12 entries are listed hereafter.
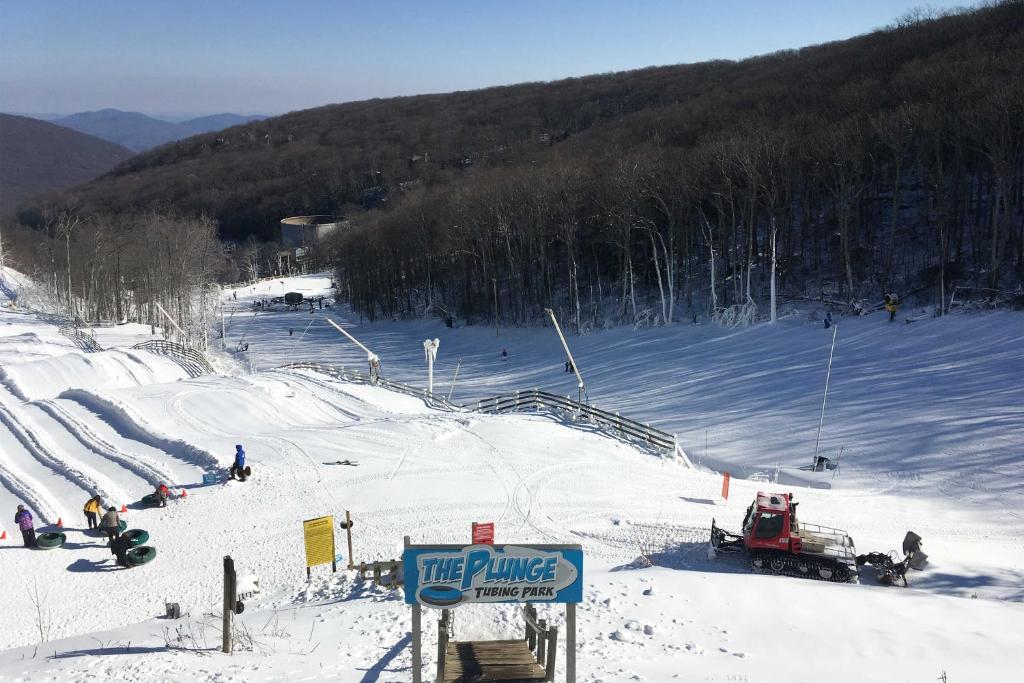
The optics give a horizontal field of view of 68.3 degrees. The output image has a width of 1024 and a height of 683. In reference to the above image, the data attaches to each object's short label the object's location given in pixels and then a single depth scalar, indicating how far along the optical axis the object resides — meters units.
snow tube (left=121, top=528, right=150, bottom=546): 16.91
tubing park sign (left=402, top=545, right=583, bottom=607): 7.75
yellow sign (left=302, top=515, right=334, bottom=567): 14.69
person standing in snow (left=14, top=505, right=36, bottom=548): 17.14
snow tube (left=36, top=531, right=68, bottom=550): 17.06
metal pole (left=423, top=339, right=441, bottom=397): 37.15
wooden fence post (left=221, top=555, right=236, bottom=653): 10.86
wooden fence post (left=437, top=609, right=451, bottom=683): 8.51
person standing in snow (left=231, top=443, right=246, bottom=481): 20.94
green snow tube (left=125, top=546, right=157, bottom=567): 16.23
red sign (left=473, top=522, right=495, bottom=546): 15.20
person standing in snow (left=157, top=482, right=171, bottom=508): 19.52
